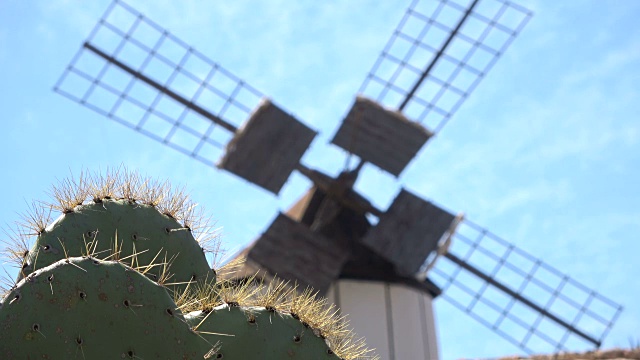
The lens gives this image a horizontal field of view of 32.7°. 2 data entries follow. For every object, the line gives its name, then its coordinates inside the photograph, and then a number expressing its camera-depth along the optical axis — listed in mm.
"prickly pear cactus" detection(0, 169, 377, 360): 2568
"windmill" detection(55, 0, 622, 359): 13672
